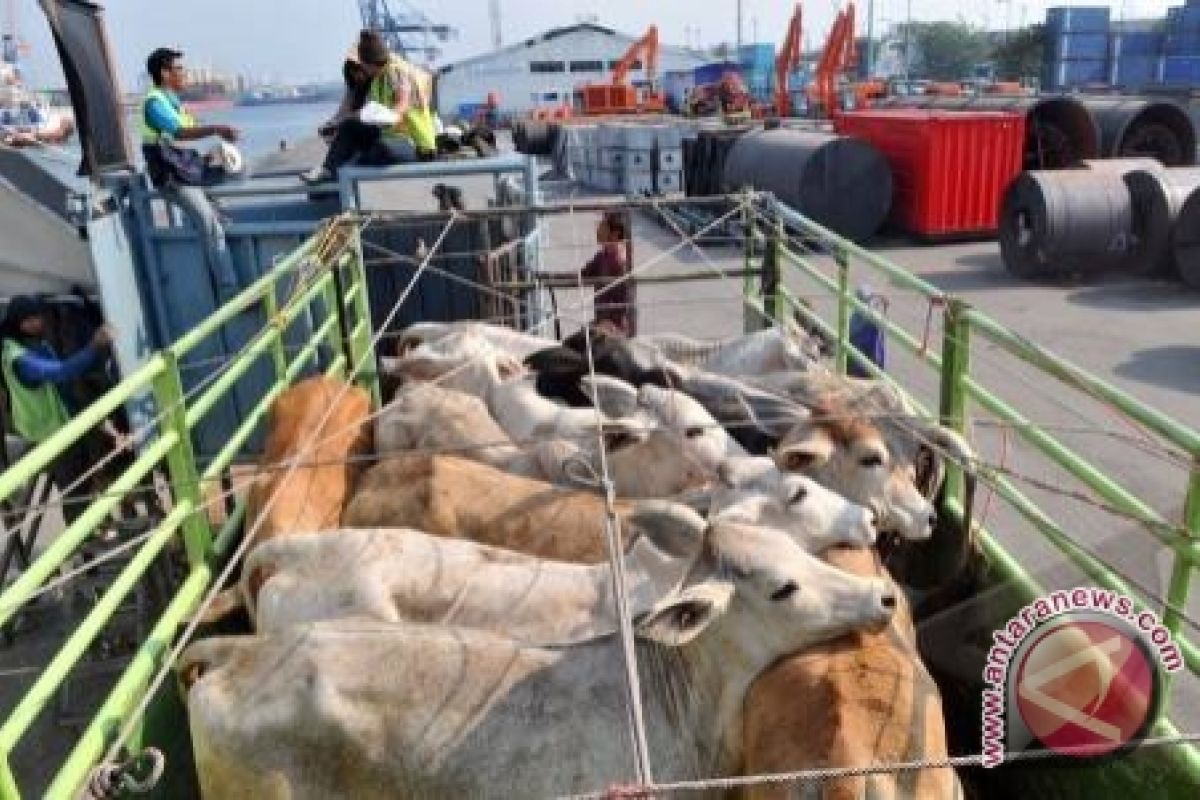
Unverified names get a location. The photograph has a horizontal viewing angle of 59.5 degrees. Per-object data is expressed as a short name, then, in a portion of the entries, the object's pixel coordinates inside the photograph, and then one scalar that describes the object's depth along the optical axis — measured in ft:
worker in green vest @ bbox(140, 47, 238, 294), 27.96
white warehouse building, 235.40
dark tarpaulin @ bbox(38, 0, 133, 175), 25.99
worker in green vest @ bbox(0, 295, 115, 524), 21.91
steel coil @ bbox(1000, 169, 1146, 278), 52.31
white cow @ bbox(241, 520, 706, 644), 11.98
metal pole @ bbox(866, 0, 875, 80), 244.87
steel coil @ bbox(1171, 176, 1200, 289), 50.70
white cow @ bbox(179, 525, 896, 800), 9.88
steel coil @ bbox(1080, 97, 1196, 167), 73.87
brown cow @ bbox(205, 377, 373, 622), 14.53
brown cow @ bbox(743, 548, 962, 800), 8.97
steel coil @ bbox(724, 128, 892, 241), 64.23
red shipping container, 63.67
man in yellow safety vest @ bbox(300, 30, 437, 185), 29.71
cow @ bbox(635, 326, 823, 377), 20.26
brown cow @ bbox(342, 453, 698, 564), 14.38
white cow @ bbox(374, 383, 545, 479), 17.28
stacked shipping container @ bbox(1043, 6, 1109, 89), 173.58
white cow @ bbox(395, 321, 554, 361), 22.63
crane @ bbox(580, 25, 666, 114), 153.99
